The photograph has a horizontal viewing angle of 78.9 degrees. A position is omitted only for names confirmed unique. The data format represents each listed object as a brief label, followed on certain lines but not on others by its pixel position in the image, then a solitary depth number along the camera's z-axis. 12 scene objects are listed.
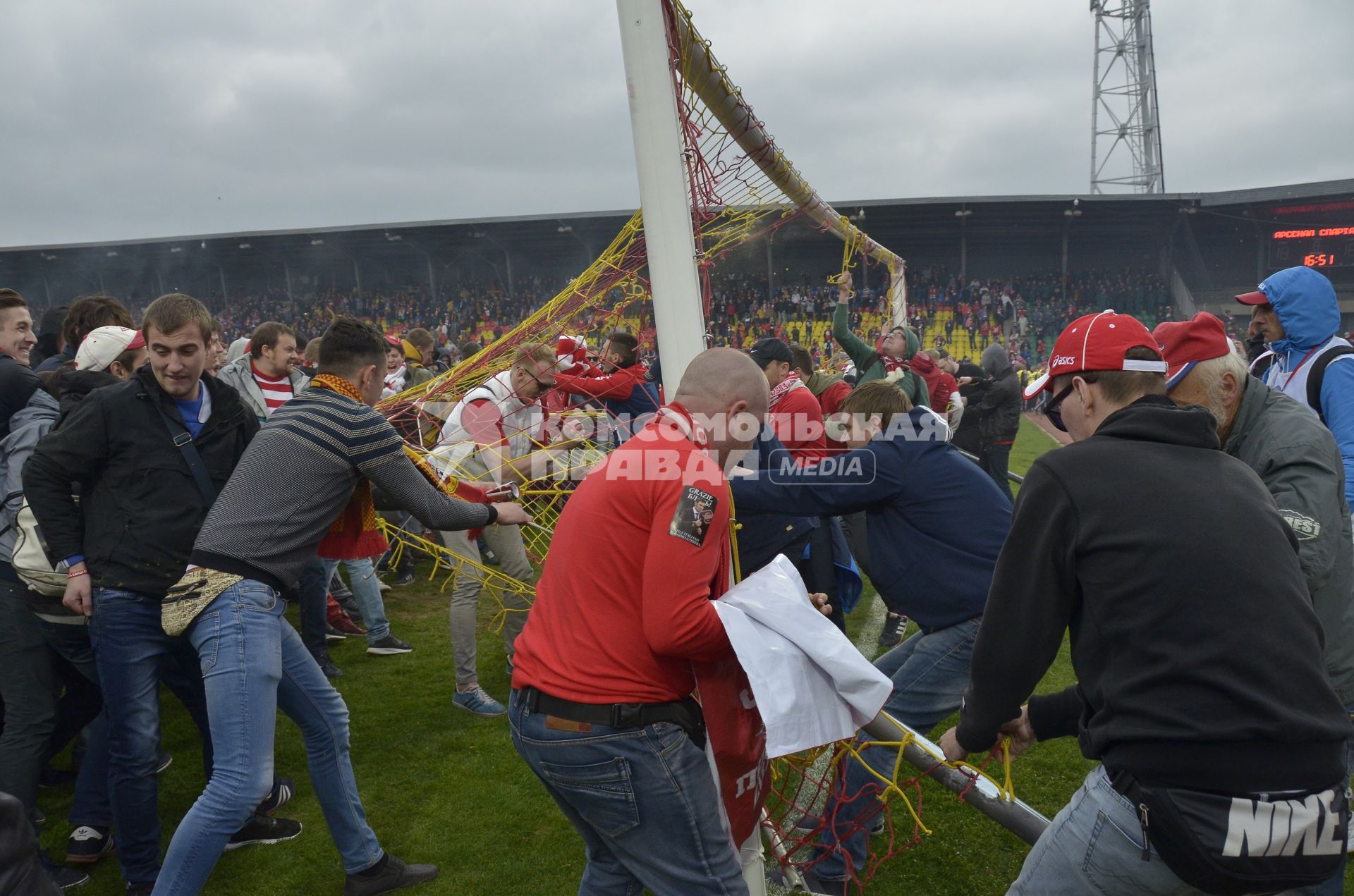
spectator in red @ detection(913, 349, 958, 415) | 8.12
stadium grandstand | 27.52
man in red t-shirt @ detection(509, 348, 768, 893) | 1.78
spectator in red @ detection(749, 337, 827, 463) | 5.03
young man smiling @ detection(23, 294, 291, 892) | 2.72
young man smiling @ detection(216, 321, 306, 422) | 4.94
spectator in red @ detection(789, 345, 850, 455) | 6.23
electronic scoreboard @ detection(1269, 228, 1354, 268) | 27.12
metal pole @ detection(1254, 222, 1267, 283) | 29.61
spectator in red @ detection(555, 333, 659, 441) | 5.05
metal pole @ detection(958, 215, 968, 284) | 29.15
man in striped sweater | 2.46
